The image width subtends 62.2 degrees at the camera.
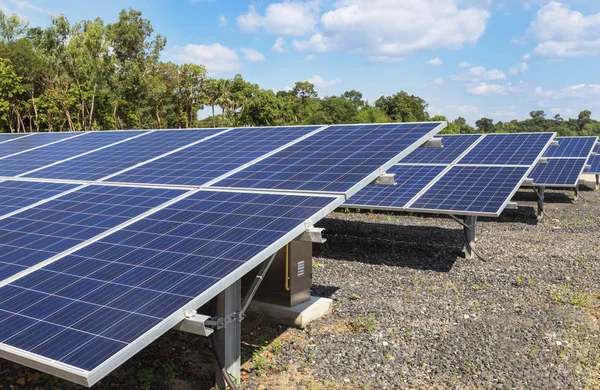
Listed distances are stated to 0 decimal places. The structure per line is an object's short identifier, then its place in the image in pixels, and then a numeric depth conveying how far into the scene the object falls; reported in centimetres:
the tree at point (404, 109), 8581
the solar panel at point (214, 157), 966
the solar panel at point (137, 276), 461
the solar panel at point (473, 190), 1434
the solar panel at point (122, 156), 1095
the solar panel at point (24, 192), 895
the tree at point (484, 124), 12711
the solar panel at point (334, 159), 820
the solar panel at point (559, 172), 2323
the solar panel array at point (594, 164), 3241
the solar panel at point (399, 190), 1566
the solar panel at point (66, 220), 659
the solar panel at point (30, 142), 1586
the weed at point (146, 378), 739
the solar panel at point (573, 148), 2878
